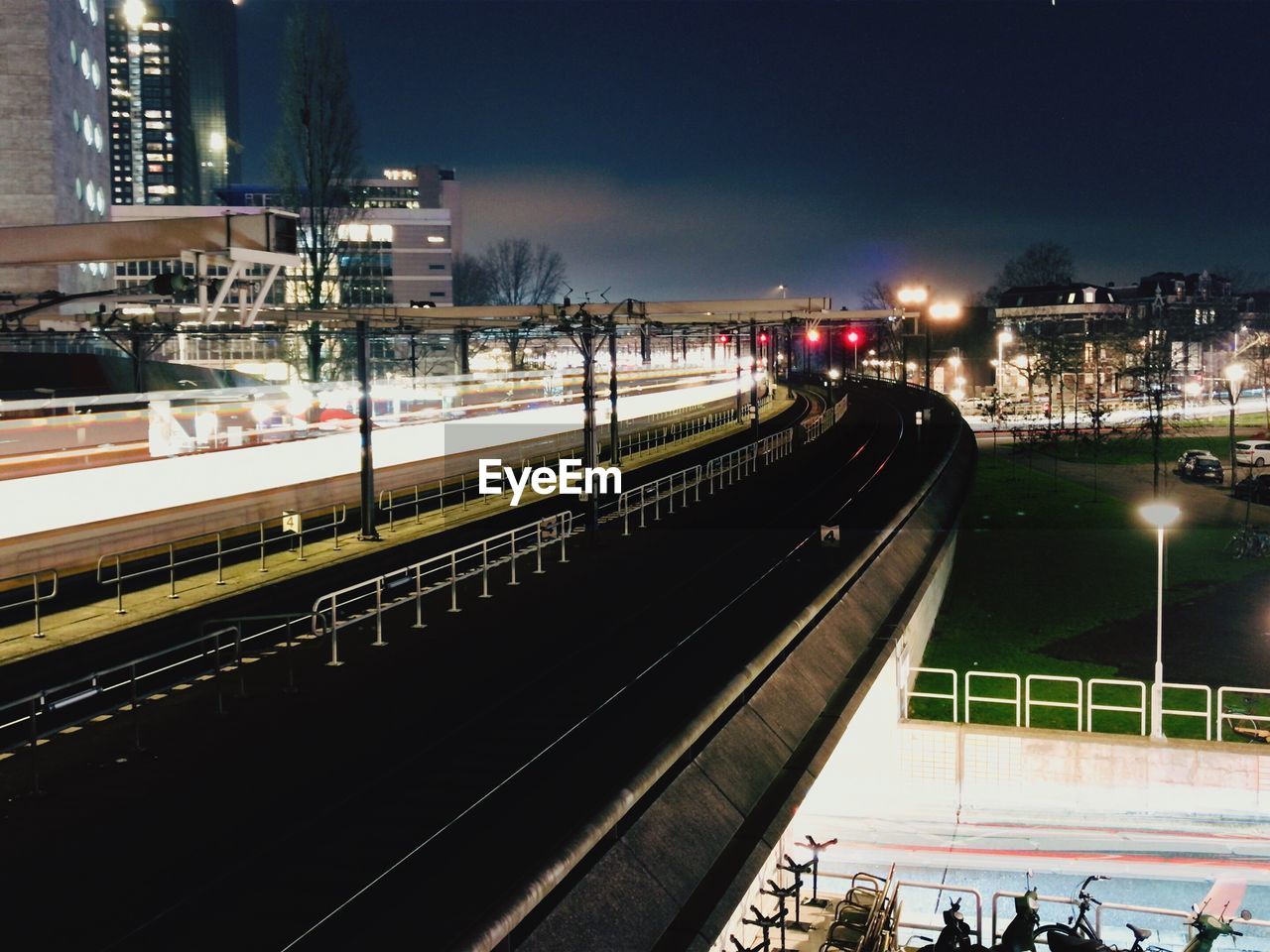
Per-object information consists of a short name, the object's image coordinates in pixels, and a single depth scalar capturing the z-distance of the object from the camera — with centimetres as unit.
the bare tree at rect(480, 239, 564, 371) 13900
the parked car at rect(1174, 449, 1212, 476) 5647
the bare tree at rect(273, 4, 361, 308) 5253
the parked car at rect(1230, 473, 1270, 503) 4934
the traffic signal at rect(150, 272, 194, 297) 1103
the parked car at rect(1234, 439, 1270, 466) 5812
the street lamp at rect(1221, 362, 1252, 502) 6034
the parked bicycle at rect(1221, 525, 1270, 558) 3875
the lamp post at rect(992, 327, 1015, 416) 9639
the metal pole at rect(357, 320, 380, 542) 2553
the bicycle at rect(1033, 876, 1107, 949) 1299
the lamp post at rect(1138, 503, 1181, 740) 1966
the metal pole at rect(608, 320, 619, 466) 3316
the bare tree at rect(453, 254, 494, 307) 14500
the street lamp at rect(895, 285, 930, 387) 6078
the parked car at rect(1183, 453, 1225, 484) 5522
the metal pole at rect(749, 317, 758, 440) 4772
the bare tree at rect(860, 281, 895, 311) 14025
